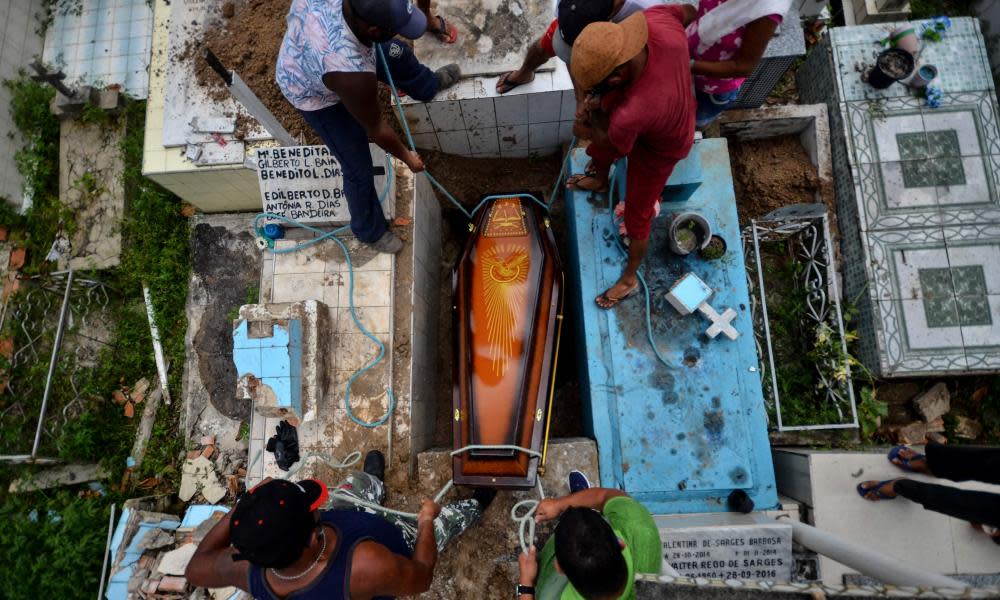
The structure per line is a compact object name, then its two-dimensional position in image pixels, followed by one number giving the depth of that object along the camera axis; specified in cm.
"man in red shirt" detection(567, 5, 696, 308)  210
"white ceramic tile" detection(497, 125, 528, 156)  459
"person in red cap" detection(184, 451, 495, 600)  191
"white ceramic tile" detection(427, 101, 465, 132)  416
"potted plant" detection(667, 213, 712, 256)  361
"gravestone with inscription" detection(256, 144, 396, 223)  360
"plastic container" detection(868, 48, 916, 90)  420
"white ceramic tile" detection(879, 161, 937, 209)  416
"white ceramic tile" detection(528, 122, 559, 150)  456
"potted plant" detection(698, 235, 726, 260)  366
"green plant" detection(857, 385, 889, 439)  402
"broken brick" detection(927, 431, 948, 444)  409
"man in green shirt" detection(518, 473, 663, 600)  190
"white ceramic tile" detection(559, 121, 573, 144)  452
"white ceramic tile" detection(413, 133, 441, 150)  465
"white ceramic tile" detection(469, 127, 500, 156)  461
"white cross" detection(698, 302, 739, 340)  350
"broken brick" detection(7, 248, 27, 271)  496
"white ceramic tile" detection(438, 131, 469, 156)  462
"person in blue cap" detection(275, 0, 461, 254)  235
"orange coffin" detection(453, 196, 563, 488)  343
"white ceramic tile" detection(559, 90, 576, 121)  406
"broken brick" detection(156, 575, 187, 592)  373
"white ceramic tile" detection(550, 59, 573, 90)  397
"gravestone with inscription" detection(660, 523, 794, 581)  296
